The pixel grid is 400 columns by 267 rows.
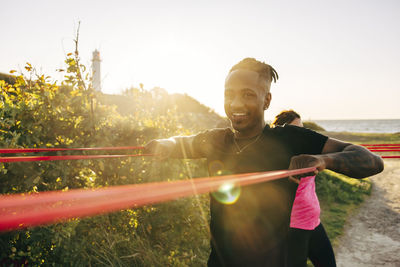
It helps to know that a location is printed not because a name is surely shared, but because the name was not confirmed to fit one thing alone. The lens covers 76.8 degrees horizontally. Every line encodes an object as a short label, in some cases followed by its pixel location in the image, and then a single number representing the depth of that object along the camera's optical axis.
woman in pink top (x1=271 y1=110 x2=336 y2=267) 2.83
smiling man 1.71
